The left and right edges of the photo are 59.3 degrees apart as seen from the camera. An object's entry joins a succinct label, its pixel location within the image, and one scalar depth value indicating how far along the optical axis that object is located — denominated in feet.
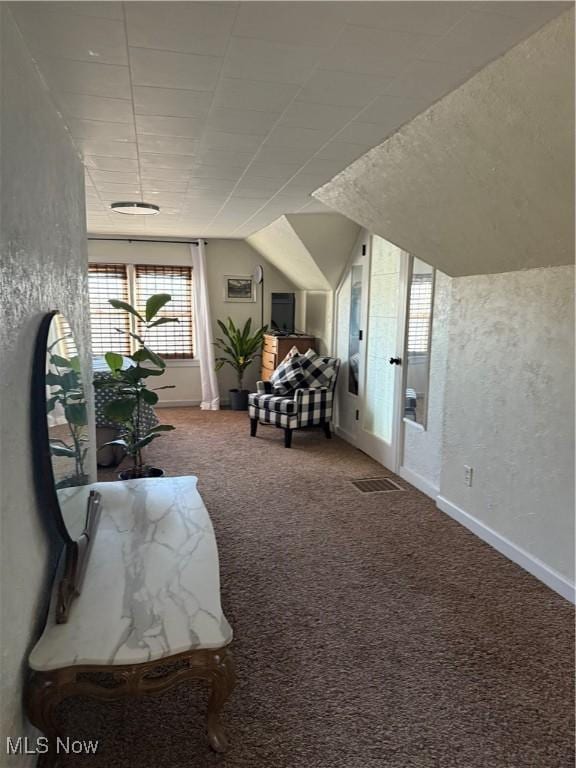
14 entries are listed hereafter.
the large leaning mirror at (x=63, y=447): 5.04
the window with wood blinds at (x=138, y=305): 20.35
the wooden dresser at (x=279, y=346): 19.58
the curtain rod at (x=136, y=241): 19.89
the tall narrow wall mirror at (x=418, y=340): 12.09
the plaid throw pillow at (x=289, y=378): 17.21
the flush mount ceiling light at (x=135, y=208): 13.57
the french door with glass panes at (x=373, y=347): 13.55
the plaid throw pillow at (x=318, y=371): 17.06
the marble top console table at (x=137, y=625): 4.50
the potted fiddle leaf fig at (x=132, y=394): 9.33
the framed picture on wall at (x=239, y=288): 21.58
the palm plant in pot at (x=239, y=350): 20.93
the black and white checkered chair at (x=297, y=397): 16.21
